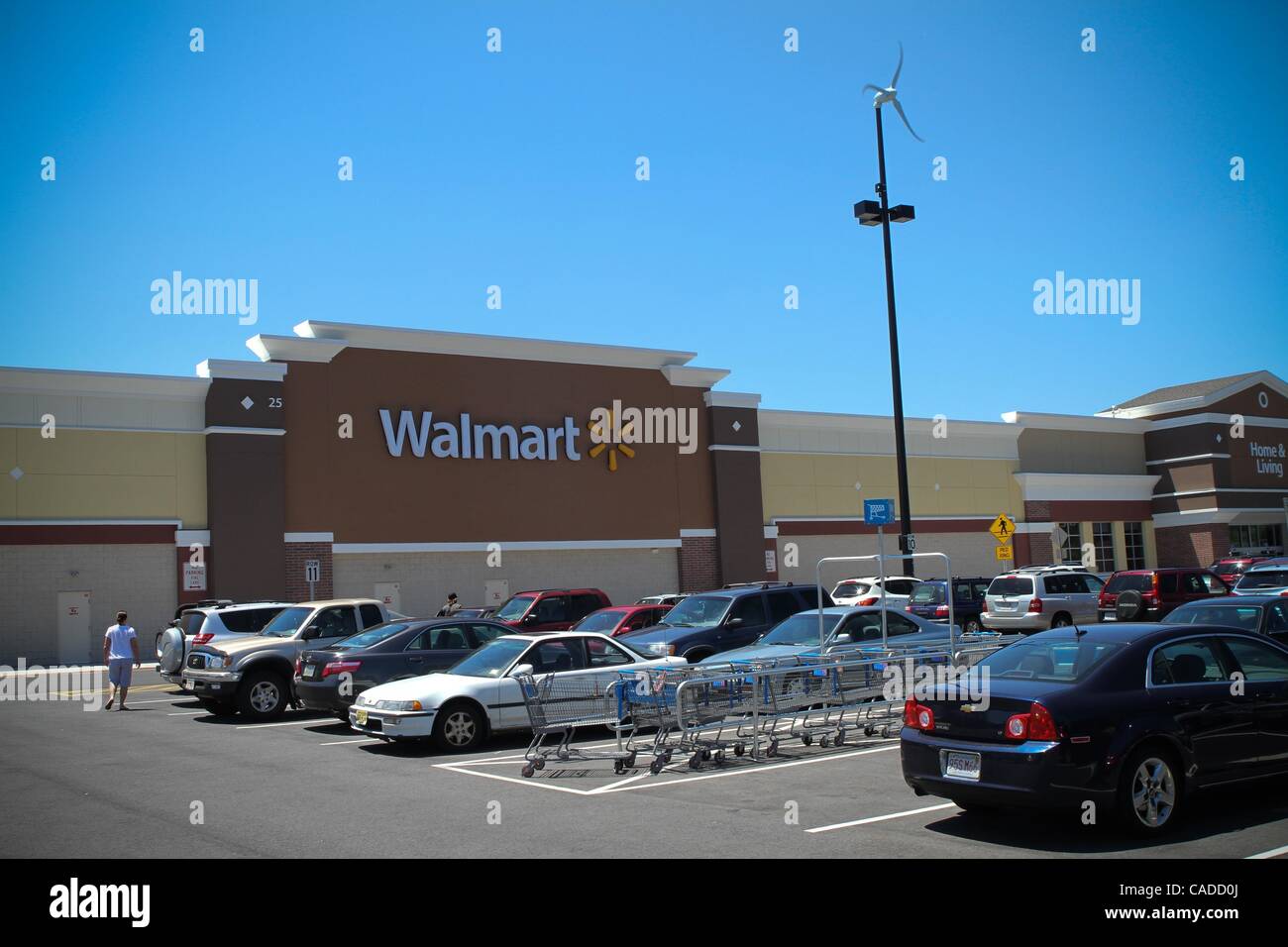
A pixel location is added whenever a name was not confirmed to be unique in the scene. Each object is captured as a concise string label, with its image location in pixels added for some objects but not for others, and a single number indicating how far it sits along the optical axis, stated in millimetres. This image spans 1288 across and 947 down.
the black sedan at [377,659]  15578
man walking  19328
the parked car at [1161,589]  27484
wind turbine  24078
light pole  23875
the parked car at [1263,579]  23344
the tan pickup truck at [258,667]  17500
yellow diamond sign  28797
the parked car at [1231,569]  34812
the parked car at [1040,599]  28656
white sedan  13602
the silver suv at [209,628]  19125
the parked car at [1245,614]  14648
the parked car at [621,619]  20484
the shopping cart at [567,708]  12344
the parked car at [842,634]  15523
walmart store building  29672
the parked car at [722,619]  18000
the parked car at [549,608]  23781
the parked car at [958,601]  26869
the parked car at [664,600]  24591
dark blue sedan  7754
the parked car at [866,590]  27106
